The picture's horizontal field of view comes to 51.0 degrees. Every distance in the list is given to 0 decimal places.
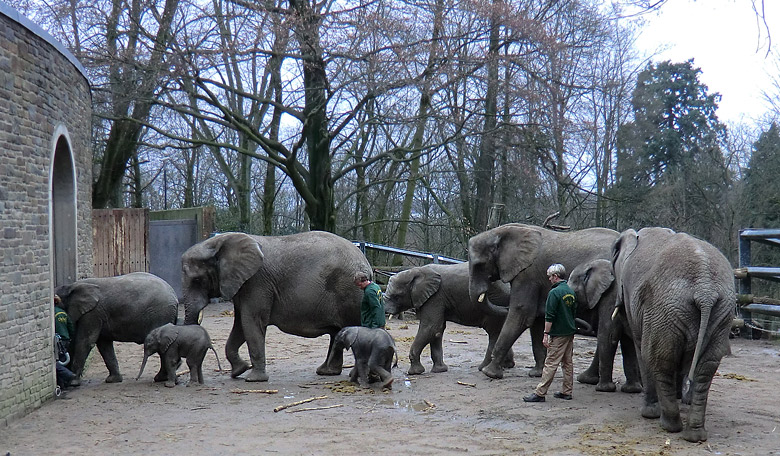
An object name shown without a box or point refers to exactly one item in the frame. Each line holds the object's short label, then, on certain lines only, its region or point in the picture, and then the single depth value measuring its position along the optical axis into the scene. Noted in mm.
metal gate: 23328
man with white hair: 9859
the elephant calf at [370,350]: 11133
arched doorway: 13773
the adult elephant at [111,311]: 11984
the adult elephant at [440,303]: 12945
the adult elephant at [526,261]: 11797
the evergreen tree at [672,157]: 29406
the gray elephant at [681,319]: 7742
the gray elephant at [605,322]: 10586
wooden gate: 20375
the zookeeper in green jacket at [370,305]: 11641
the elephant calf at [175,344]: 11391
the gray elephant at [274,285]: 12266
